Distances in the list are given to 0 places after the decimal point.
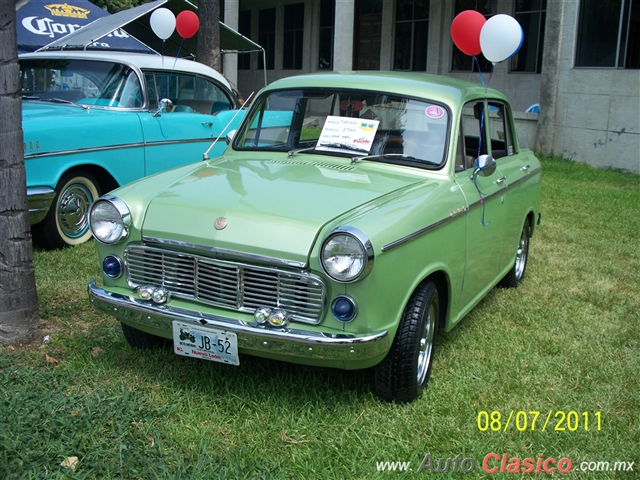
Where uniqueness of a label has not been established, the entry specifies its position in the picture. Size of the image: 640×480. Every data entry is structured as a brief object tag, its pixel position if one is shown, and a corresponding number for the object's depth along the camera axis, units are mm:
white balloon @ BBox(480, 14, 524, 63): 4938
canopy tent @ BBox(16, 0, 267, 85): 8883
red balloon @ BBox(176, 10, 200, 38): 8578
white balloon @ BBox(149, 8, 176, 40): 8273
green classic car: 3172
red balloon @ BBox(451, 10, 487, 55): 5840
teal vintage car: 5887
